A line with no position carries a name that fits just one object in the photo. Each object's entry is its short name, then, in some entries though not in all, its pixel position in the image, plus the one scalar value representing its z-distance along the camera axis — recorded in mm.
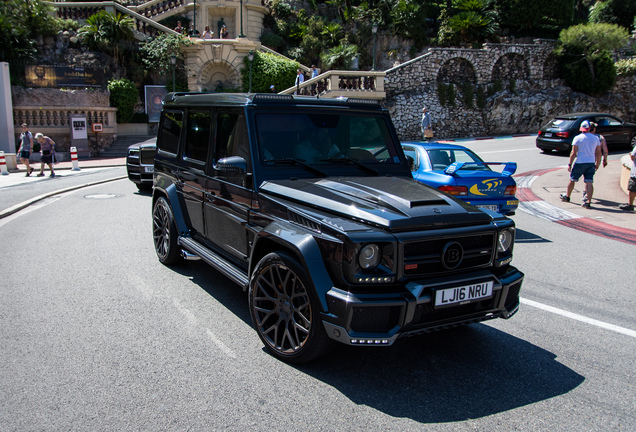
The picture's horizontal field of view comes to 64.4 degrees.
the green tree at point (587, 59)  31766
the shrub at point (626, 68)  33688
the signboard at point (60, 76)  26109
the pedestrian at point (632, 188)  10562
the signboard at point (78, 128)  25594
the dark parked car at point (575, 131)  19891
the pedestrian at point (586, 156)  11039
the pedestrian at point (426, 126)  22078
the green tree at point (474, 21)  33812
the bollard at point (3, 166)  18922
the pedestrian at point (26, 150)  18422
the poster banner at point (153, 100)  29572
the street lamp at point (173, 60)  27797
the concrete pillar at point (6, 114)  22828
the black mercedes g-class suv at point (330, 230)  3564
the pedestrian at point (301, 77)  30019
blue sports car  8273
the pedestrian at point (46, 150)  17470
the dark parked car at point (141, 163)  13055
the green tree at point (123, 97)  28188
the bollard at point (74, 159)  20312
